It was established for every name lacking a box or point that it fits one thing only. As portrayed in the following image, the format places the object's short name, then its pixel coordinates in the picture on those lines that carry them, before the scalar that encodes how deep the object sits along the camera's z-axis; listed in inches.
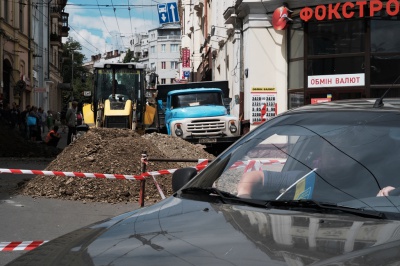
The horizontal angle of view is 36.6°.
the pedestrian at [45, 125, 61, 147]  924.6
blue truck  830.5
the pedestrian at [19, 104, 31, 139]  1132.9
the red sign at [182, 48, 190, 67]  2416.3
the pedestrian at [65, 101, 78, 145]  1067.3
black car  97.3
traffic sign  2272.4
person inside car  128.3
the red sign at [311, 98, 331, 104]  897.9
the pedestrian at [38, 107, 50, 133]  1372.5
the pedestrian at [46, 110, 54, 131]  1512.1
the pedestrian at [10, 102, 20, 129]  1142.4
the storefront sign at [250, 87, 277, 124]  943.7
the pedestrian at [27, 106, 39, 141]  1126.1
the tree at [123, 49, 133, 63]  5241.1
